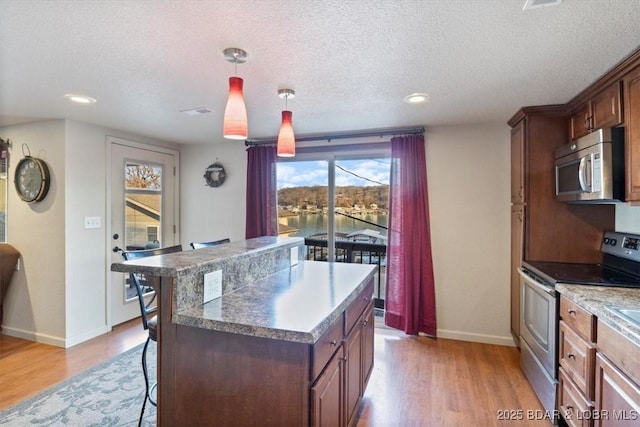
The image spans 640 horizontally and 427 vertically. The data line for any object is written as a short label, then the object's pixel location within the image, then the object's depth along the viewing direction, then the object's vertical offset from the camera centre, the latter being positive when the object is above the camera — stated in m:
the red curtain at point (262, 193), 4.02 +0.24
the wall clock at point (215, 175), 4.38 +0.51
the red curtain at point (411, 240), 3.43 -0.29
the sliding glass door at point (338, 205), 3.85 +0.10
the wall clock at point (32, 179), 3.24 +0.35
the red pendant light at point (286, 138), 2.12 +0.48
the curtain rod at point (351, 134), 3.48 +0.88
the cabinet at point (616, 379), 1.37 -0.75
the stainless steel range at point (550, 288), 2.07 -0.53
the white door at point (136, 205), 3.73 +0.10
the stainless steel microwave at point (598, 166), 1.98 +0.29
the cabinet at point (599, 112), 2.02 +0.68
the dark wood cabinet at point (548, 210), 2.66 +0.02
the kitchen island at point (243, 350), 1.29 -0.57
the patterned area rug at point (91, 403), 2.12 -1.31
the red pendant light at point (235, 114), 1.62 +0.49
